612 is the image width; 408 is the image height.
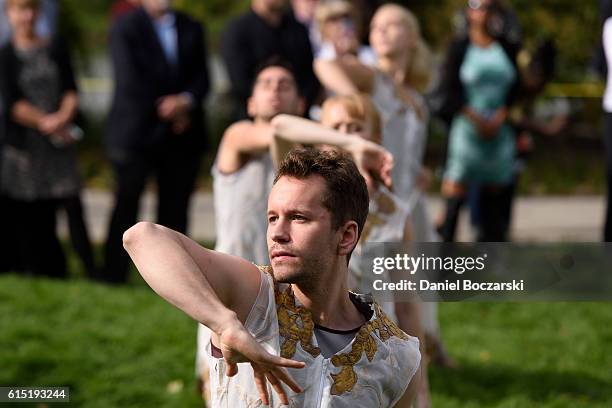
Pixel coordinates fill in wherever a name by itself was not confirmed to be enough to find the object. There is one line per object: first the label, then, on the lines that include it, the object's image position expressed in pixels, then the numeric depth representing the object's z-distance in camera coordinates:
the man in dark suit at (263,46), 13.86
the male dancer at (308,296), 4.92
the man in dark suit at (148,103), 14.11
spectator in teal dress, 15.13
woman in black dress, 13.86
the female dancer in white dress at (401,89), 9.77
